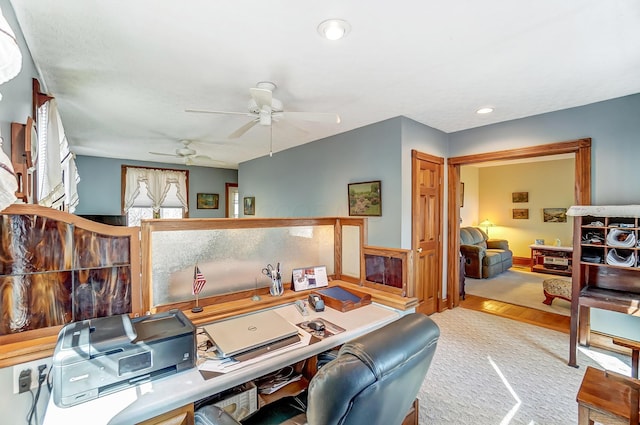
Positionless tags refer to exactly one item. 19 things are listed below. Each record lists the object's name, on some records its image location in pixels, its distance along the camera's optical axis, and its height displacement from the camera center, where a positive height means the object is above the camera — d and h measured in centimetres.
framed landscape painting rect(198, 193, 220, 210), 742 +31
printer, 103 -55
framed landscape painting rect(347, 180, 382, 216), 381 +18
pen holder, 198 -52
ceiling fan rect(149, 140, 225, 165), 462 +98
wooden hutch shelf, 254 -48
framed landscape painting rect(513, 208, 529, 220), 712 -4
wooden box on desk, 193 -60
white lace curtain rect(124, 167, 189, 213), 649 +65
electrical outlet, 117 -65
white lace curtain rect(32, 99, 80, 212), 211 +42
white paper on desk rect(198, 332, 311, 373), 124 -67
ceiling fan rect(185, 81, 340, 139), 252 +92
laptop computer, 133 -62
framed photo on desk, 211 -50
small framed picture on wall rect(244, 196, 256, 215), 664 +16
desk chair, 76 -47
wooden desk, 99 -69
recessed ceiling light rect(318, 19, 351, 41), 177 +117
